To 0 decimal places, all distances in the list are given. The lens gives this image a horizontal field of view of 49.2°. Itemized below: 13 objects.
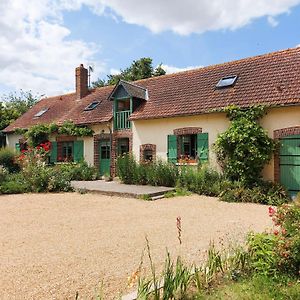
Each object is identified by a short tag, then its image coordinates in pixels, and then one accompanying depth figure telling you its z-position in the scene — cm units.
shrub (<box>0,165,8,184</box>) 1344
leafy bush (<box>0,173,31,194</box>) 1277
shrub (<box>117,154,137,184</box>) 1474
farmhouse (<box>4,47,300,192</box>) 1168
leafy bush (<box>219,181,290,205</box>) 1071
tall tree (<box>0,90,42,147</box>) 2579
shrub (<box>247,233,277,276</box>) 380
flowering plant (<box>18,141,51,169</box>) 1363
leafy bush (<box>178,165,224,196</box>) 1214
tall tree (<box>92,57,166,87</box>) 2918
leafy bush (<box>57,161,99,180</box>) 1734
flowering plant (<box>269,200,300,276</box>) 362
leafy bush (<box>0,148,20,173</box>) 1891
